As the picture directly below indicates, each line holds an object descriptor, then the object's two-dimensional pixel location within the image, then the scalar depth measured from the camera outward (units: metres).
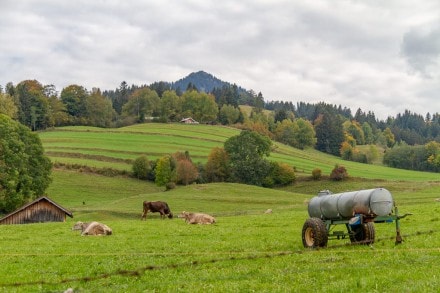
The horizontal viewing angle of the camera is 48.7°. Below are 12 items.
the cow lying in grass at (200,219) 38.31
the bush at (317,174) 117.44
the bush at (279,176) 118.06
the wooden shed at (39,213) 60.71
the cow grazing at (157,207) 48.55
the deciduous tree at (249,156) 118.94
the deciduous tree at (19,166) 73.38
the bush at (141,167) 119.19
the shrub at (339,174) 114.00
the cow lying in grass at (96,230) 31.41
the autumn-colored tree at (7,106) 152.75
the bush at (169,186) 103.41
